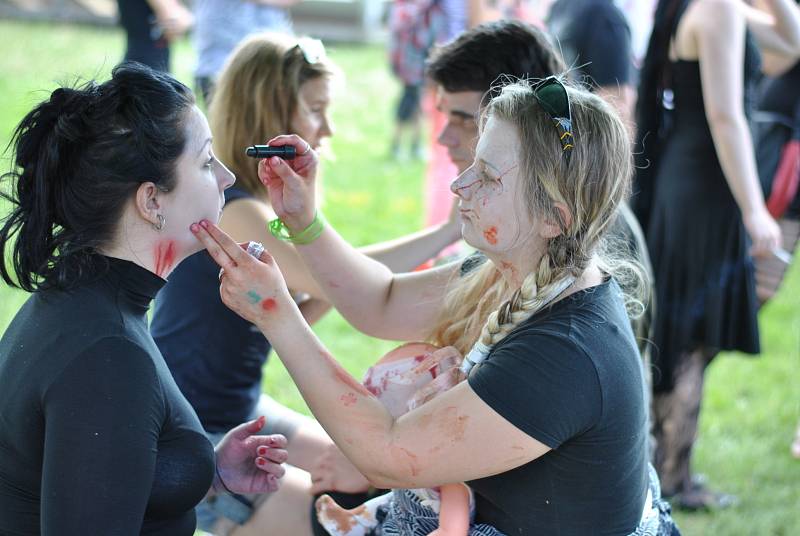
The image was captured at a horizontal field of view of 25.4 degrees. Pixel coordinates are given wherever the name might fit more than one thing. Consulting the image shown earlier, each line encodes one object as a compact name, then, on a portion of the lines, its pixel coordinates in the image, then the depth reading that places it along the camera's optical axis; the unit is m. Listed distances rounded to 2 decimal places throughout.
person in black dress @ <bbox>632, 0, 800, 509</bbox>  3.51
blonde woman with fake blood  2.30
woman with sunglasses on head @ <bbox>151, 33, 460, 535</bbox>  2.76
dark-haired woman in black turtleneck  2.20
